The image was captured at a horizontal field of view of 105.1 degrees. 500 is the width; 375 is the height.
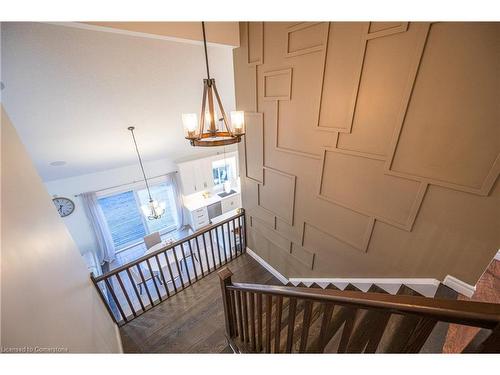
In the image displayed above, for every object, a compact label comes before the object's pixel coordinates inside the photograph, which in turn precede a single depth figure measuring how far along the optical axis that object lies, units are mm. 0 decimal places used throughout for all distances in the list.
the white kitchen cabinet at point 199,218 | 5648
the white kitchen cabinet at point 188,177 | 5410
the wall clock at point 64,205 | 4225
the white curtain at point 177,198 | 5578
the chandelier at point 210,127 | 1478
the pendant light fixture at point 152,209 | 3990
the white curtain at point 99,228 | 4539
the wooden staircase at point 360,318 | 518
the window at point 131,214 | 5395
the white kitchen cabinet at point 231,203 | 6259
